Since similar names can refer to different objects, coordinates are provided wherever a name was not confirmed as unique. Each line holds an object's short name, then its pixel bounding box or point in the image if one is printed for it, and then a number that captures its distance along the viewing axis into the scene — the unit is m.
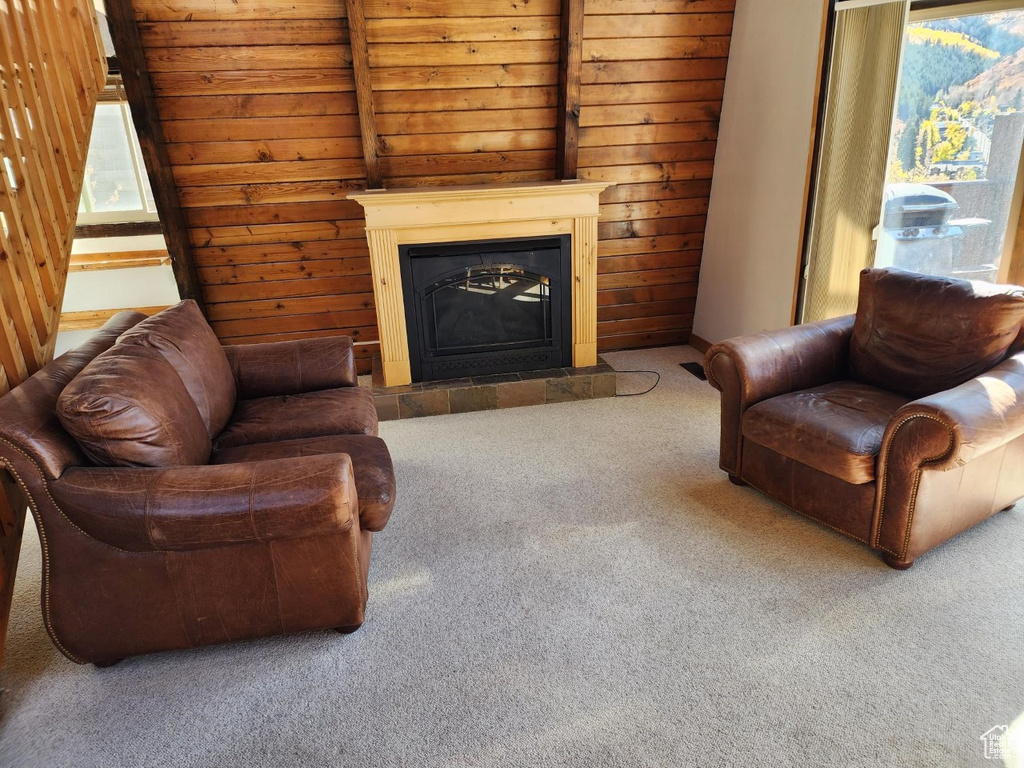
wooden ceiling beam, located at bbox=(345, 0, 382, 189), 3.21
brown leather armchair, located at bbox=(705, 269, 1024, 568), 2.10
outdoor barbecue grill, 3.02
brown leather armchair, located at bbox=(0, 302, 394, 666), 1.73
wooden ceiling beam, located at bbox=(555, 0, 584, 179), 3.41
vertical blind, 2.97
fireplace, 3.53
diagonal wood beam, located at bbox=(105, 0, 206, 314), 3.15
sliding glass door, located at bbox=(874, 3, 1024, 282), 2.69
